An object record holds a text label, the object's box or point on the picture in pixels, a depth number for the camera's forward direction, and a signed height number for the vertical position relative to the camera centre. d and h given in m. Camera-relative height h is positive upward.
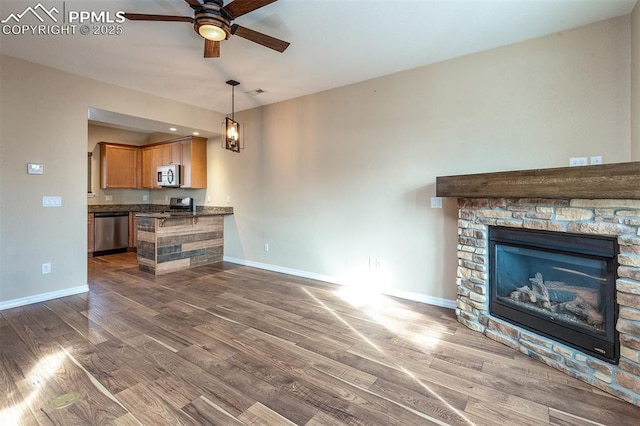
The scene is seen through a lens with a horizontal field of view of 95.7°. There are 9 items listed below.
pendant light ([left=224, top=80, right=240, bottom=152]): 3.73 +1.03
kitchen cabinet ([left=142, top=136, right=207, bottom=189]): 5.57 +1.12
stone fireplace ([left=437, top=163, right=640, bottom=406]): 1.76 -0.37
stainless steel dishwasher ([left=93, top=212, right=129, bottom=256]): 5.97 -0.41
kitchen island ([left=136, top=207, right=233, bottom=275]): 4.49 -0.46
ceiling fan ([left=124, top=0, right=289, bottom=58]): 2.00 +1.41
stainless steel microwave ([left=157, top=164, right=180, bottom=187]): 5.61 +0.74
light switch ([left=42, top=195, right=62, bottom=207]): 3.41 +0.15
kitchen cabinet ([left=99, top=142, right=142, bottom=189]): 6.30 +1.06
